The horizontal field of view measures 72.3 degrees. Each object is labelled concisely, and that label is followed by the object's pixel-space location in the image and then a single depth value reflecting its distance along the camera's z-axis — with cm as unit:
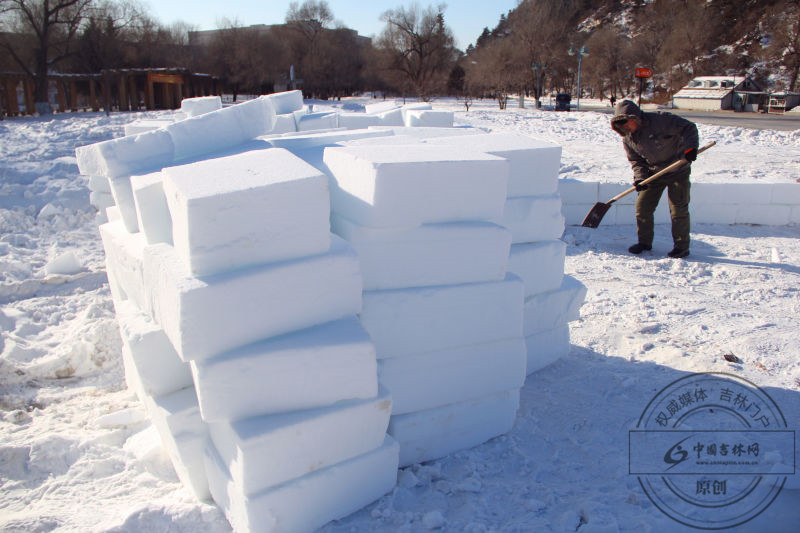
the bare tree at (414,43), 4931
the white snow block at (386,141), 298
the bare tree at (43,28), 2620
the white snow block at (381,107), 868
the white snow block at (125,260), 236
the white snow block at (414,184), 209
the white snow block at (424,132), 408
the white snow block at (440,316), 220
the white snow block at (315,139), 320
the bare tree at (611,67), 4403
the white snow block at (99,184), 441
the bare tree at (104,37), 3369
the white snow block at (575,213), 659
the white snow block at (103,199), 438
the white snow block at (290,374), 174
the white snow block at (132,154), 272
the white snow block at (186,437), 204
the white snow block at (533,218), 291
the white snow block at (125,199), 269
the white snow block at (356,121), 668
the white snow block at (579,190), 651
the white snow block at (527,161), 288
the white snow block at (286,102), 748
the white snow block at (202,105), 643
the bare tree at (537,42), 3675
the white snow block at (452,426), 231
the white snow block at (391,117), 704
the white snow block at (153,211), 221
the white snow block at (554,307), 302
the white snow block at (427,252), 217
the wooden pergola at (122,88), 2334
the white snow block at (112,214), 348
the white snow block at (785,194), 643
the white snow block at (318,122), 664
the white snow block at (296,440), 173
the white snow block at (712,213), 659
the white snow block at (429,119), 695
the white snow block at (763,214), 653
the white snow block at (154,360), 208
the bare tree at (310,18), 4797
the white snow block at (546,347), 308
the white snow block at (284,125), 628
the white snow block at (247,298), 169
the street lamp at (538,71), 3266
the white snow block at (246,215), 171
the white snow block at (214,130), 299
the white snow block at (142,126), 632
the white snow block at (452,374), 227
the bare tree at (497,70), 3585
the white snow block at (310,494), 179
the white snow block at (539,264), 289
